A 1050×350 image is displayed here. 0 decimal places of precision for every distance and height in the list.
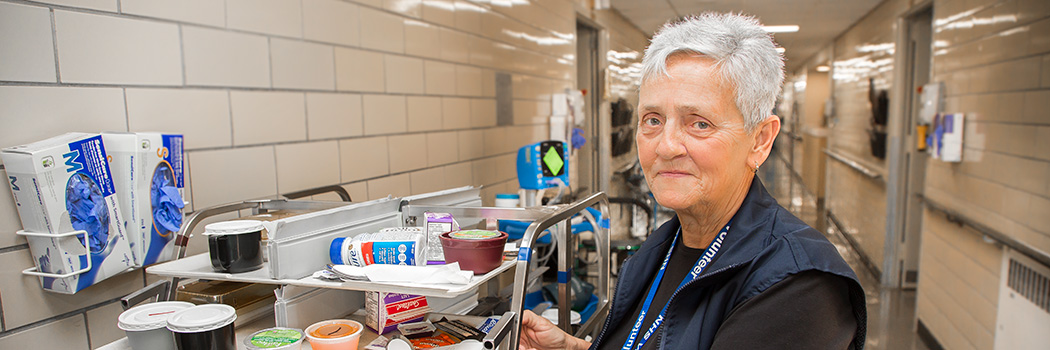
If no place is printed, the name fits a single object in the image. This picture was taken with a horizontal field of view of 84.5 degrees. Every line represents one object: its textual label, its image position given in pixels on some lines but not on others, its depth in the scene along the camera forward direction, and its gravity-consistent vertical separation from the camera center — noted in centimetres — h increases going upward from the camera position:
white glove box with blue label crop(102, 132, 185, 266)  146 -15
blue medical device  284 -22
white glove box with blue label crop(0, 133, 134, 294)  127 -18
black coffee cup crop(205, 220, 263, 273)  126 -26
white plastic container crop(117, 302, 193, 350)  112 -38
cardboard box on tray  141 -46
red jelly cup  122 -28
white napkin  113 -30
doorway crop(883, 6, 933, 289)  527 -50
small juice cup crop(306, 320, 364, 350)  120 -44
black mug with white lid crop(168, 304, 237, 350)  107 -37
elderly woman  98 -20
